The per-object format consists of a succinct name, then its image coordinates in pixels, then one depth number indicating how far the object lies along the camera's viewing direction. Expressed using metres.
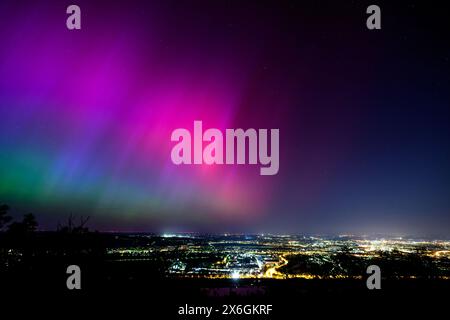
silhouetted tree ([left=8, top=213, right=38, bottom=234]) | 16.81
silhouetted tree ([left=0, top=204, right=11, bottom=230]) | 15.58
